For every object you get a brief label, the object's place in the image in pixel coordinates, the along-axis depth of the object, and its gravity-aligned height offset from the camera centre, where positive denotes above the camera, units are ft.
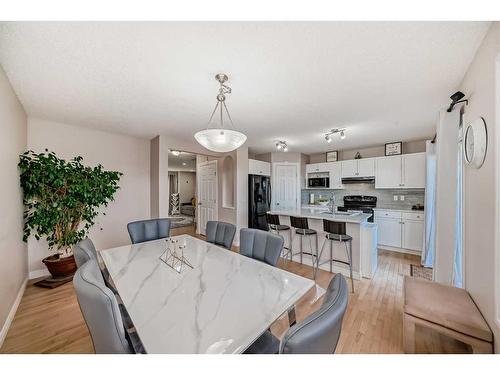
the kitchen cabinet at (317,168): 17.39 +1.78
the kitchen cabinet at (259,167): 15.68 +1.63
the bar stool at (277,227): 11.13 -2.21
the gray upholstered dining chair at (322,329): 2.06 -1.52
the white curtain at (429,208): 10.78 -1.08
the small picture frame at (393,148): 13.96 +2.77
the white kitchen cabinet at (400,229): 12.89 -2.76
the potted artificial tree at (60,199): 8.11 -0.53
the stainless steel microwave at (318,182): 17.30 +0.49
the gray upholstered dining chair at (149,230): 8.08 -1.79
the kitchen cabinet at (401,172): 13.05 +1.11
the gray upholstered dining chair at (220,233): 7.59 -1.79
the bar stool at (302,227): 9.95 -1.96
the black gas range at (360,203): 15.32 -1.24
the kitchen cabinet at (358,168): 15.02 +1.54
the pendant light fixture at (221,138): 5.63 +1.42
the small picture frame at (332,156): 17.45 +2.80
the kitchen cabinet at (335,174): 16.60 +1.12
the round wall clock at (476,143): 4.47 +1.08
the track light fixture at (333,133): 11.17 +3.20
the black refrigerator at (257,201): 15.24 -1.10
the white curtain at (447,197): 6.82 -0.32
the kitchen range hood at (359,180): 15.18 +0.60
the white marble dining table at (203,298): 2.65 -1.98
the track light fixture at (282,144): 13.73 +3.00
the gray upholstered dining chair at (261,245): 5.80 -1.76
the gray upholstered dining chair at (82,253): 4.65 -1.57
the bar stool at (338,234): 8.74 -2.04
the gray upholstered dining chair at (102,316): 2.74 -1.79
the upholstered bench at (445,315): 4.15 -2.89
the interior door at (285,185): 17.63 +0.21
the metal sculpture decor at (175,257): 5.15 -2.00
